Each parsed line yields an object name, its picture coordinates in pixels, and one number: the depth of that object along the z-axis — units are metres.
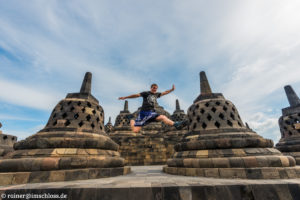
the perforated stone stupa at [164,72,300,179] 4.03
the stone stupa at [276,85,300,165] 8.02
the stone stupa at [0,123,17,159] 9.81
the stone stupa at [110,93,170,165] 11.57
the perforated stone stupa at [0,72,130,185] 4.04
